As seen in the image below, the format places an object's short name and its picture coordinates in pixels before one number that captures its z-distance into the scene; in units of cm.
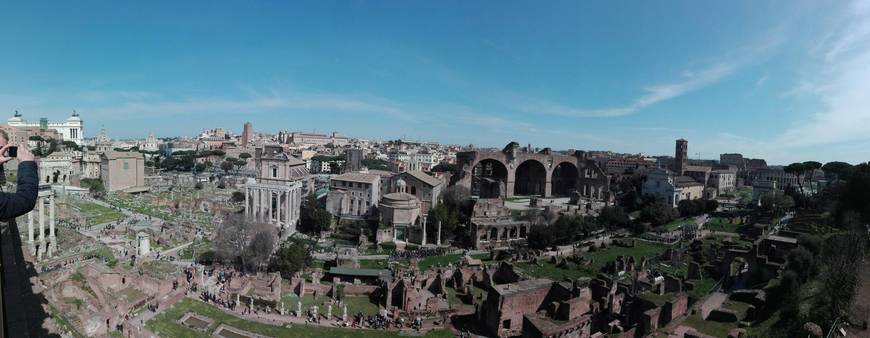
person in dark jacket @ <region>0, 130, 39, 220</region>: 396
